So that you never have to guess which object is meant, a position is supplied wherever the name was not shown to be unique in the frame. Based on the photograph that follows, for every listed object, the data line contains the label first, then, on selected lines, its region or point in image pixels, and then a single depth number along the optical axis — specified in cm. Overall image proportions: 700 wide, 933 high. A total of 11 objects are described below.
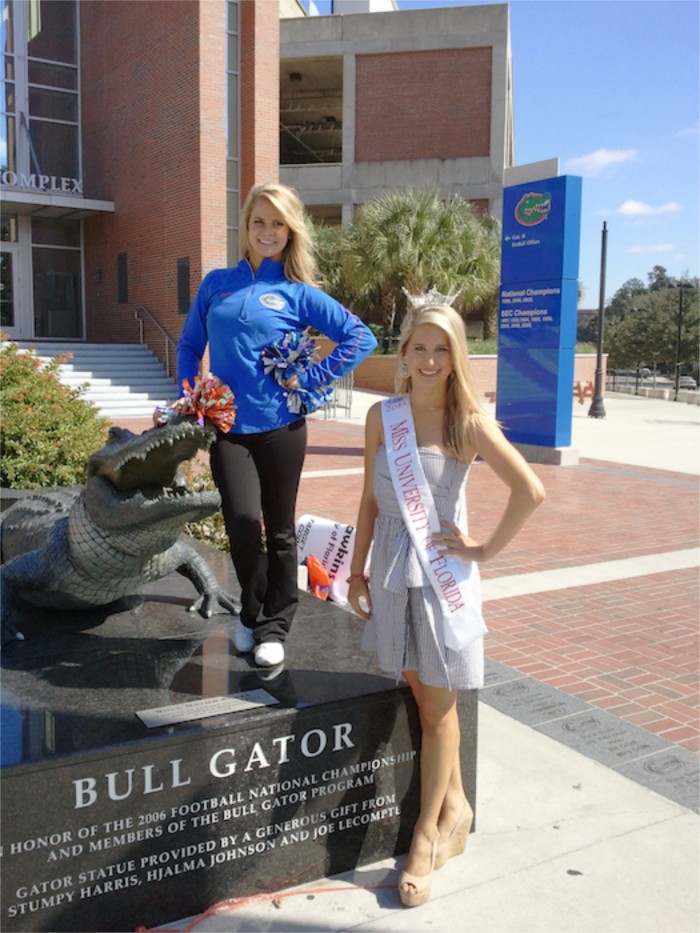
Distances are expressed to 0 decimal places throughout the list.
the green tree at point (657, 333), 4638
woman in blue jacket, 307
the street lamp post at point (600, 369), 2330
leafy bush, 658
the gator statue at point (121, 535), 279
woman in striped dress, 259
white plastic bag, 512
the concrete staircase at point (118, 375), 1942
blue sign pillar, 1292
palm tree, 2683
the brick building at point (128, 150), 2067
